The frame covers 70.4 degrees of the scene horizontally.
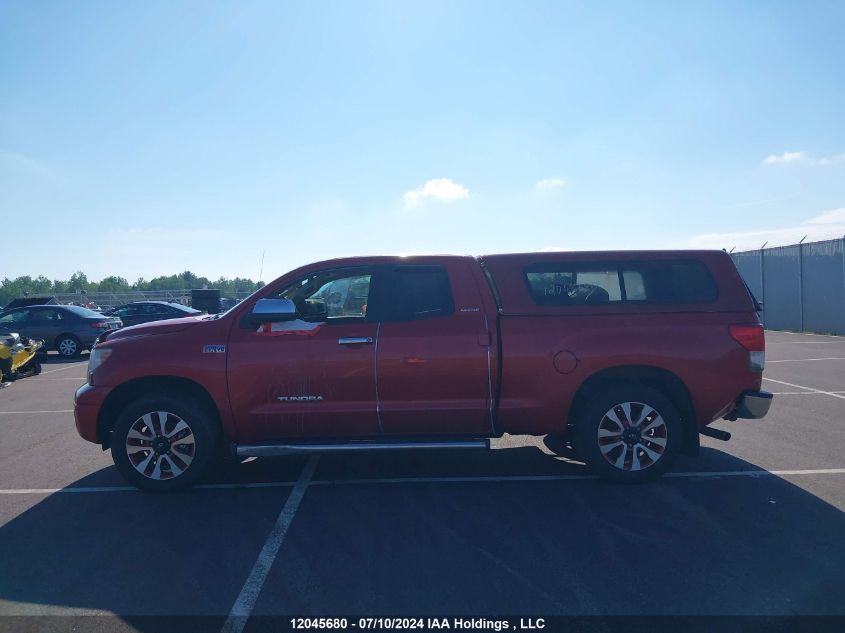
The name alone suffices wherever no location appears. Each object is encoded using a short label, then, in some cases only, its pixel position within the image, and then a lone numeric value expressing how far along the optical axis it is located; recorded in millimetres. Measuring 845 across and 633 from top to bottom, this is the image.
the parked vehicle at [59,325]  18031
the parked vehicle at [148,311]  21484
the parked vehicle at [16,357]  12969
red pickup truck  5270
